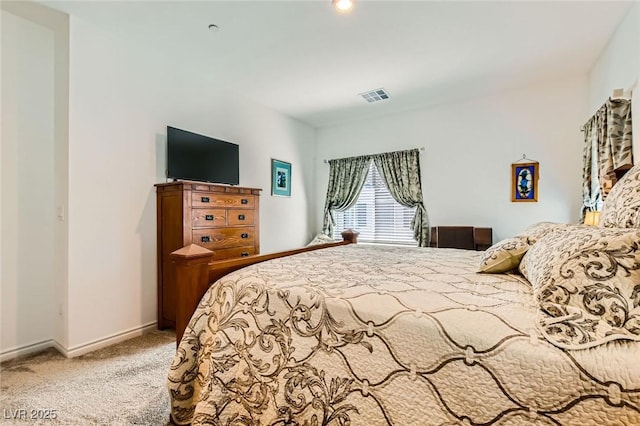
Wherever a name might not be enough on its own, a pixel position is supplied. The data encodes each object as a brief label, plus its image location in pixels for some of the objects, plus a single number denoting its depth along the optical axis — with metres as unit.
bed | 0.70
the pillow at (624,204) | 1.13
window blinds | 4.50
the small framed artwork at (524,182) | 3.57
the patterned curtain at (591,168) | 2.82
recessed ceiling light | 2.14
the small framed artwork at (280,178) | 4.36
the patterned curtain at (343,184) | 4.78
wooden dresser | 2.69
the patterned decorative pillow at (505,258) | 1.47
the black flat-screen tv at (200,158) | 2.93
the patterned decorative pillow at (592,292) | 0.74
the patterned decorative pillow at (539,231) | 1.51
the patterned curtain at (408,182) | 4.22
